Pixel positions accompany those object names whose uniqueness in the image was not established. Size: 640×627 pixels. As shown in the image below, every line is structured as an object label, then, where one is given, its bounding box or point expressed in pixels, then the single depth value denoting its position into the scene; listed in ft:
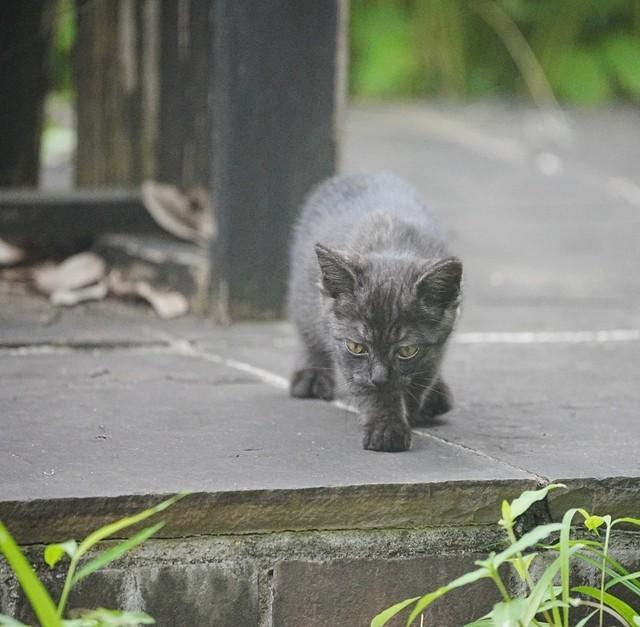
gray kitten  17.33
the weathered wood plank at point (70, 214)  28.45
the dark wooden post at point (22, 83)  28.66
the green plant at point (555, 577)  12.51
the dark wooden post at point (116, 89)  28.78
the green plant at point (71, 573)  10.91
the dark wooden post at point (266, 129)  24.93
